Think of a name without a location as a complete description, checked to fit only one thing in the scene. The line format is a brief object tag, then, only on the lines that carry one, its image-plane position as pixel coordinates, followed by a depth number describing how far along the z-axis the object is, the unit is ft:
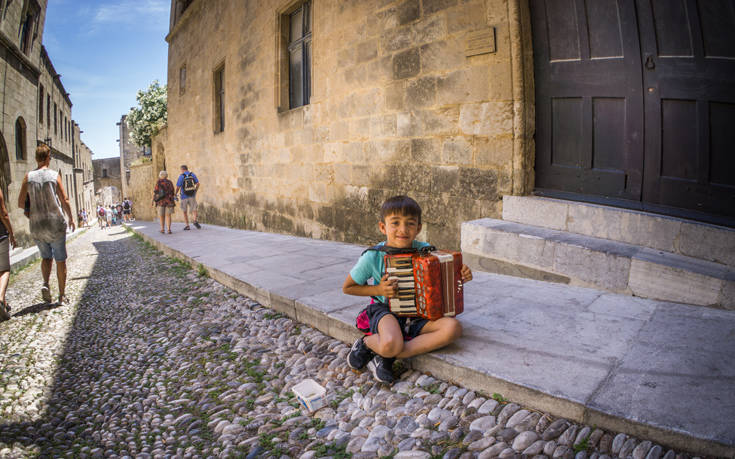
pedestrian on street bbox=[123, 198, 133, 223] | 98.12
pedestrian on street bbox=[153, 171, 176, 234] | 31.63
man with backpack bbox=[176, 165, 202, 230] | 31.48
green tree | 78.23
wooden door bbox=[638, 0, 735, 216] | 9.79
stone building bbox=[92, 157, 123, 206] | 148.66
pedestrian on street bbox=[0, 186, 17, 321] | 14.16
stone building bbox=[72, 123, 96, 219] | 94.69
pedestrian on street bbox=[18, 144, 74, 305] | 14.83
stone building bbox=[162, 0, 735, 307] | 9.96
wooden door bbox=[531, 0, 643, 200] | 11.55
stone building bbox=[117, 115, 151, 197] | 123.65
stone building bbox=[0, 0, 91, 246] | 37.55
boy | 7.17
